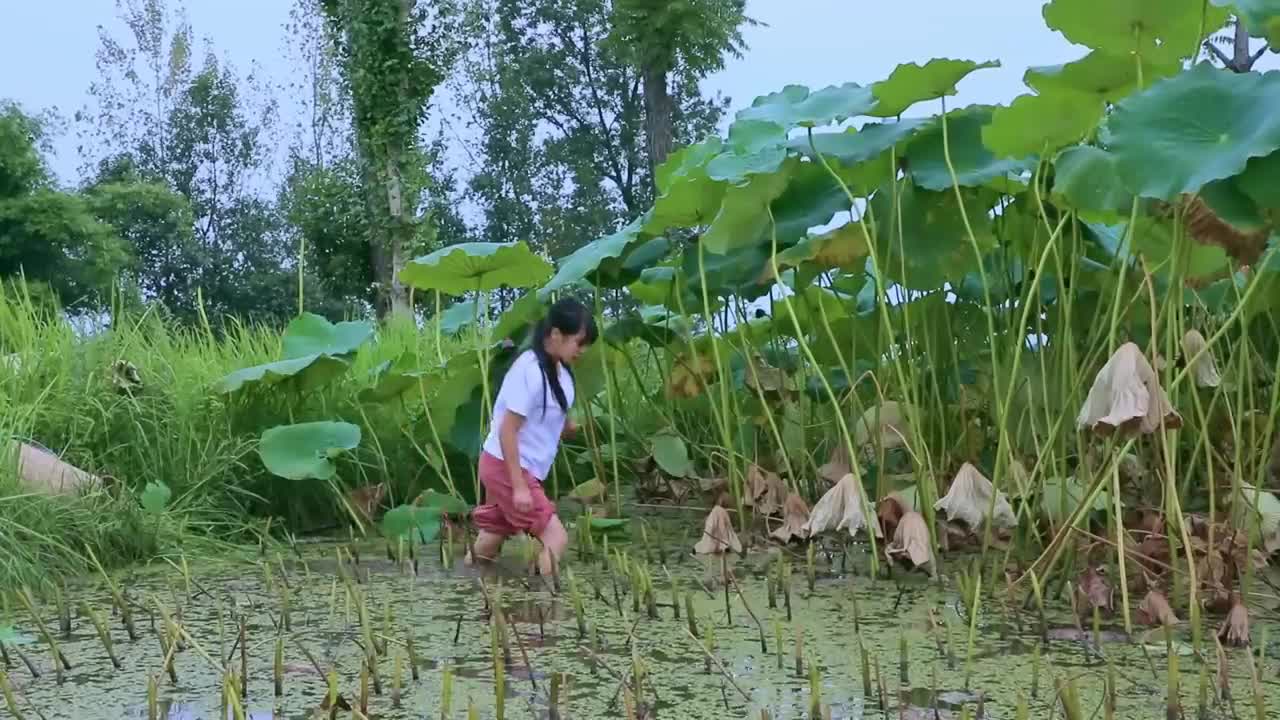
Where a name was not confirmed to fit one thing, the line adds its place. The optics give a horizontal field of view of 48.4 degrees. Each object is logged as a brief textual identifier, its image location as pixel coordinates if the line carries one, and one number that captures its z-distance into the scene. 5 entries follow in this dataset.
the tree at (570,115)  29.89
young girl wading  4.42
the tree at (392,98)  15.33
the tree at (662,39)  19.06
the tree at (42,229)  23.45
